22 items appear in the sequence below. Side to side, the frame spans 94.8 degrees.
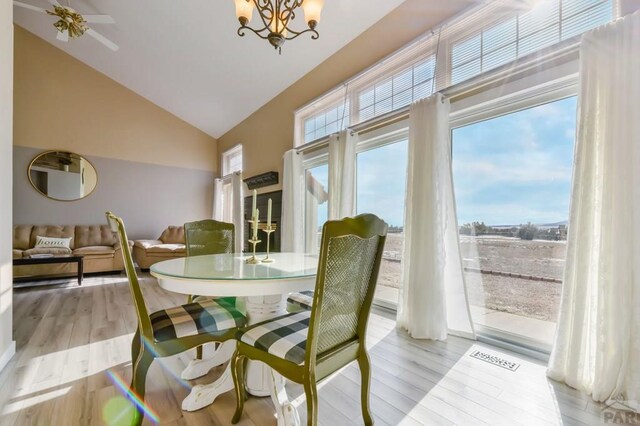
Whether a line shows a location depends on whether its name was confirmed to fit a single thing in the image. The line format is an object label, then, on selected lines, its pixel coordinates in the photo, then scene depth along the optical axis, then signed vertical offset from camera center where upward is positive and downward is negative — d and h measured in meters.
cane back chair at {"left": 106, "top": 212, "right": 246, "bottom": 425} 1.29 -0.59
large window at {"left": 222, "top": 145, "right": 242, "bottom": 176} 6.22 +1.07
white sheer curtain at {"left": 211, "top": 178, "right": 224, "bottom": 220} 6.80 +0.23
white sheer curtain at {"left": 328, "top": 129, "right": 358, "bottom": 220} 3.27 +0.41
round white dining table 1.28 -0.36
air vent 1.93 -1.01
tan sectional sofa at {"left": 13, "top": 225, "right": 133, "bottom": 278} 4.51 -0.71
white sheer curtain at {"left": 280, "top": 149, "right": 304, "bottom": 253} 4.14 +0.04
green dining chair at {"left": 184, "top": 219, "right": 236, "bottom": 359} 2.41 -0.25
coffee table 4.06 -0.80
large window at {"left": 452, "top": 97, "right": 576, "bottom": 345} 2.04 +0.00
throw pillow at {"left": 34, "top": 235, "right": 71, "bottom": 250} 4.75 -0.61
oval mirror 5.21 +0.55
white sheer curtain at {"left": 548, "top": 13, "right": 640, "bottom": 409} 1.51 -0.09
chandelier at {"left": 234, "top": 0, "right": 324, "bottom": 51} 1.92 +1.31
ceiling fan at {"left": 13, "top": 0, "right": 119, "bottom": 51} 3.21 +2.09
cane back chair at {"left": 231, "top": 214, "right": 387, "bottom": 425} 1.07 -0.51
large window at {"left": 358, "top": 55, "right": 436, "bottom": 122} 2.78 +1.25
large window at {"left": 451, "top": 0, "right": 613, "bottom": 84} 1.88 +1.29
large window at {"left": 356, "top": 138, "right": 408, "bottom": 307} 3.06 +0.17
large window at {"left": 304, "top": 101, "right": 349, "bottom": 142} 3.67 +1.18
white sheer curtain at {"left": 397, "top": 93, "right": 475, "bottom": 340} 2.37 -0.25
